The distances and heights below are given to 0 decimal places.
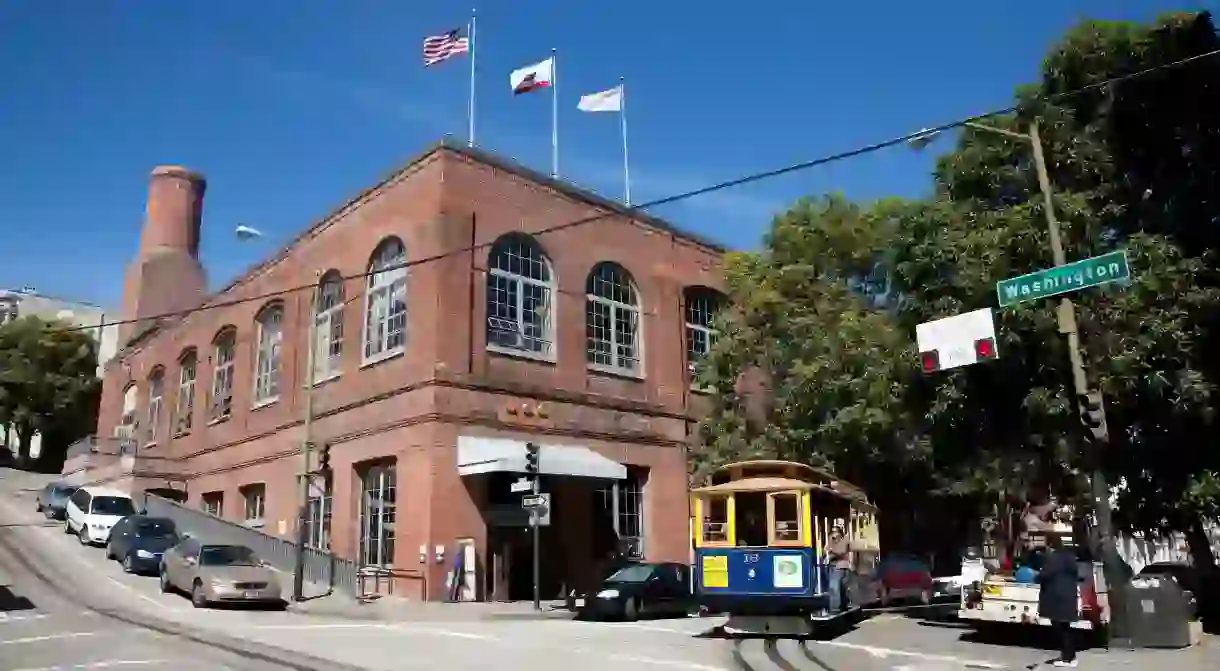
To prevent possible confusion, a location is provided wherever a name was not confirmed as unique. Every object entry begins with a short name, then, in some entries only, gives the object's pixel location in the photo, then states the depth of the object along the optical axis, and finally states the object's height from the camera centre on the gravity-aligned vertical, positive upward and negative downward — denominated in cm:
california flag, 2788 +1293
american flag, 2598 +1282
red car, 2502 -88
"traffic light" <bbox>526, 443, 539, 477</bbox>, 2343 +205
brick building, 2680 +524
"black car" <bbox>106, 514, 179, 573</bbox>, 2698 +37
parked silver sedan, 2088 -48
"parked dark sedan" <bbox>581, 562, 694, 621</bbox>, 2098 -95
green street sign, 1257 +334
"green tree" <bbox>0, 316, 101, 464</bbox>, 6444 +1091
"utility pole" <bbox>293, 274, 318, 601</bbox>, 2352 +110
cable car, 1557 -3
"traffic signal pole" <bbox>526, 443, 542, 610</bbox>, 2306 +175
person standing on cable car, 1684 -33
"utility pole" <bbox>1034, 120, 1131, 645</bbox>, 1311 +138
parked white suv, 3200 +138
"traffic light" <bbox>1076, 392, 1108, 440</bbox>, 1301 +161
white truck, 1454 -85
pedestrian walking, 1221 -65
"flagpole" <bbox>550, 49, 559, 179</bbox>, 3134 +1310
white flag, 2898 +1270
